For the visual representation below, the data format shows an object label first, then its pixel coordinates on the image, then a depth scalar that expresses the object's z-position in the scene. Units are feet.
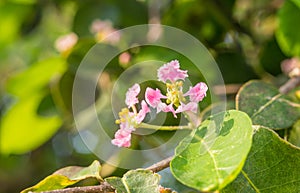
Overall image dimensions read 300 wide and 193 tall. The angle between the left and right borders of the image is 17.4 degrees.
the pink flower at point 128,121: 1.35
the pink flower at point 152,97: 1.35
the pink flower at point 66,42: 1.93
